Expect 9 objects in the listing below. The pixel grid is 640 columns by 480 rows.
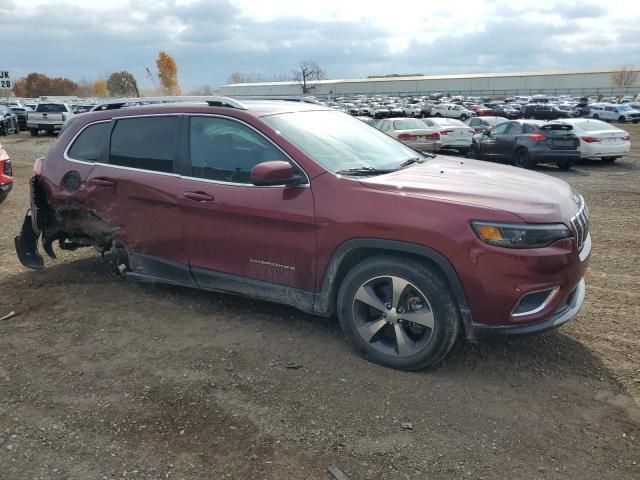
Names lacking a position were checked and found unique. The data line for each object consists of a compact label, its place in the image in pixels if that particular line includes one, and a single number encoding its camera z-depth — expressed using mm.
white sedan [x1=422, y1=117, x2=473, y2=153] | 19156
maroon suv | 3338
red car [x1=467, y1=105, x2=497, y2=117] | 45250
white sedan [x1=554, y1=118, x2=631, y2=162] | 15758
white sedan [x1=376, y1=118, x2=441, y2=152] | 17734
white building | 114375
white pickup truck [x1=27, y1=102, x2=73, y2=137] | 27484
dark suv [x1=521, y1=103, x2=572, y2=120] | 39719
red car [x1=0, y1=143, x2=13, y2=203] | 8812
